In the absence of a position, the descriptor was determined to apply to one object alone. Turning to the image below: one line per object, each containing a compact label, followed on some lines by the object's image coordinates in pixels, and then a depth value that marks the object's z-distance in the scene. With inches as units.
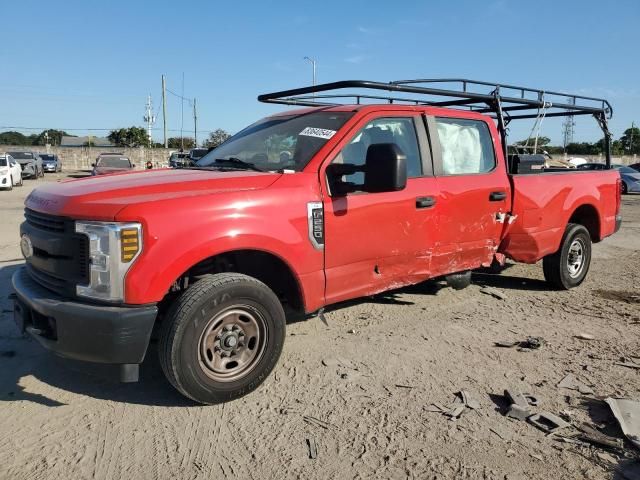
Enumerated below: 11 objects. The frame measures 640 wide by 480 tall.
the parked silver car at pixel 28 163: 1117.0
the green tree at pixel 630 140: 2946.1
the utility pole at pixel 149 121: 2694.4
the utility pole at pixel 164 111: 2113.7
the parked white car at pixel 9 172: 762.2
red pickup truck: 116.6
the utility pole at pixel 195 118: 2822.3
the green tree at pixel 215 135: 2721.5
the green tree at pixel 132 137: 2736.2
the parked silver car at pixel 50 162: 1546.5
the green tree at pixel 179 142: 3275.8
